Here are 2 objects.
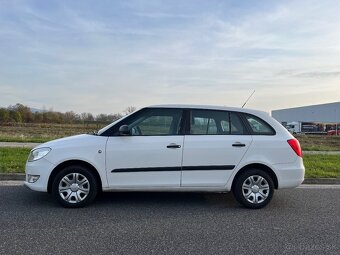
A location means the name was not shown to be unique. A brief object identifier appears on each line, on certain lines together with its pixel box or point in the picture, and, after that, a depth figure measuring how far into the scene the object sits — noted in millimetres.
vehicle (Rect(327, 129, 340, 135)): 55331
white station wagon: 5359
